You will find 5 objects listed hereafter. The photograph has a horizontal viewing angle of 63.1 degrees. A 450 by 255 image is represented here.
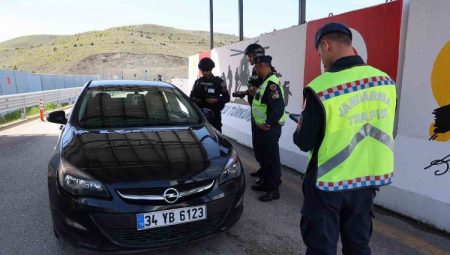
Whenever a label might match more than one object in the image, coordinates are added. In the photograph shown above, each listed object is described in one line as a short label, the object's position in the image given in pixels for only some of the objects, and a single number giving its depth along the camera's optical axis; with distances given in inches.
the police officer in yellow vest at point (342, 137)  79.5
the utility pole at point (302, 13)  266.1
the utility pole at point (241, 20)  428.6
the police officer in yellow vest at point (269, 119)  163.9
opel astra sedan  106.6
